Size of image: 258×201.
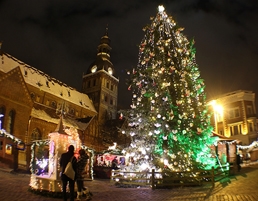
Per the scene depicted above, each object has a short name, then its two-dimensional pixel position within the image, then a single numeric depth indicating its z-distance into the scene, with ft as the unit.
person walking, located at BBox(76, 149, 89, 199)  29.43
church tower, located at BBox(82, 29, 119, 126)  209.15
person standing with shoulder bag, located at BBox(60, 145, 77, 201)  26.30
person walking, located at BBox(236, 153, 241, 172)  64.39
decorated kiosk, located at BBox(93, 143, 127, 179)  78.51
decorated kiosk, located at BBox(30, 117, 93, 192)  33.73
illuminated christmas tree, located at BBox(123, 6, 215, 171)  46.73
